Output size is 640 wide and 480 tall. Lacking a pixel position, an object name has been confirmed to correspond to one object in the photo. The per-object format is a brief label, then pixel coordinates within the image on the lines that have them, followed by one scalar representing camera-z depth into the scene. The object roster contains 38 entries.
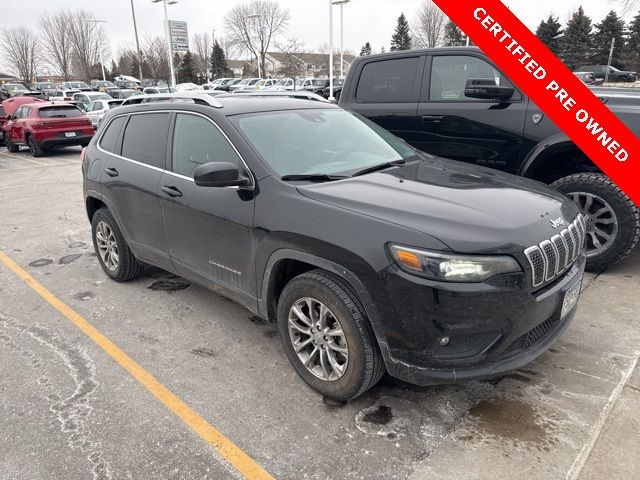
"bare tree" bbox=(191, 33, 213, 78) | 74.62
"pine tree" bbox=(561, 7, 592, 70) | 52.44
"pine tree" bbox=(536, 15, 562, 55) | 54.34
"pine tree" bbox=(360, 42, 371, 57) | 79.50
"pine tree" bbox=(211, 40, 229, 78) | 70.19
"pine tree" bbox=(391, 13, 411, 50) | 66.88
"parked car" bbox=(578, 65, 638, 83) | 39.72
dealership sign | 40.19
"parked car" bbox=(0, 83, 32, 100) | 34.25
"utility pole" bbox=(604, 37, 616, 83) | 39.85
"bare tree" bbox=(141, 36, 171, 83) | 59.88
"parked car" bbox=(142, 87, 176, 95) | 27.97
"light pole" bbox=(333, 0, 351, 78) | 39.69
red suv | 14.65
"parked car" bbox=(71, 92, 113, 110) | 22.61
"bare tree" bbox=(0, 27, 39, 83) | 59.00
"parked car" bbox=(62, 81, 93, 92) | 44.03
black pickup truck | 4.46
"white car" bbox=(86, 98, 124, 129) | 18.27
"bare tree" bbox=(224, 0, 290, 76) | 61.75
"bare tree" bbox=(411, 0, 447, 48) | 63.44
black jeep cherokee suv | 2.38
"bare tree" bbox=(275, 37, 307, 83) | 41.99
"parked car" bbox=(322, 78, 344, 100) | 20.34
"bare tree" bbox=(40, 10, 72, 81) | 59.62
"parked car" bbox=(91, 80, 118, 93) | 48.10
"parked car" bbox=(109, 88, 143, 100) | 29.35
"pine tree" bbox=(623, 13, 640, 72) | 49.33
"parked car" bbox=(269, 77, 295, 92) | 40.44
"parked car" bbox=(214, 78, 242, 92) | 46.45
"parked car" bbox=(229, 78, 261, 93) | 44.00
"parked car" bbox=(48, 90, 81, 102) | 32.16
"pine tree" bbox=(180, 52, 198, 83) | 66.31
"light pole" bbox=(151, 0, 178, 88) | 27.72
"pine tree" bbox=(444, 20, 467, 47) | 58.74
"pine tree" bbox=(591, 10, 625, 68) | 52.25
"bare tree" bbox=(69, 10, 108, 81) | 59.25
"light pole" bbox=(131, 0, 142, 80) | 44.94
